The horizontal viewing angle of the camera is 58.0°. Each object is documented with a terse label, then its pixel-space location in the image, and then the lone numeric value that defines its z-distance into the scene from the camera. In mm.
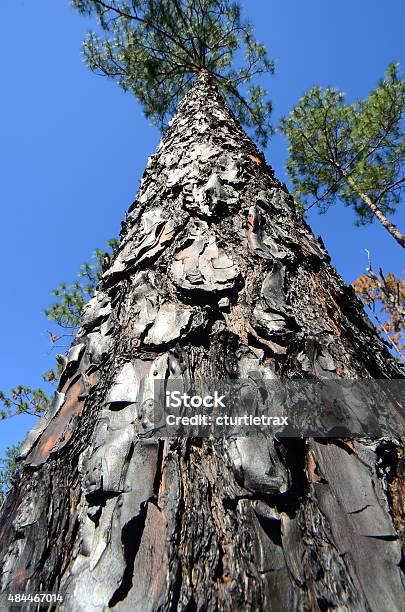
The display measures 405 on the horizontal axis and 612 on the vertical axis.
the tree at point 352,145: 7145
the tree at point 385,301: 10273
